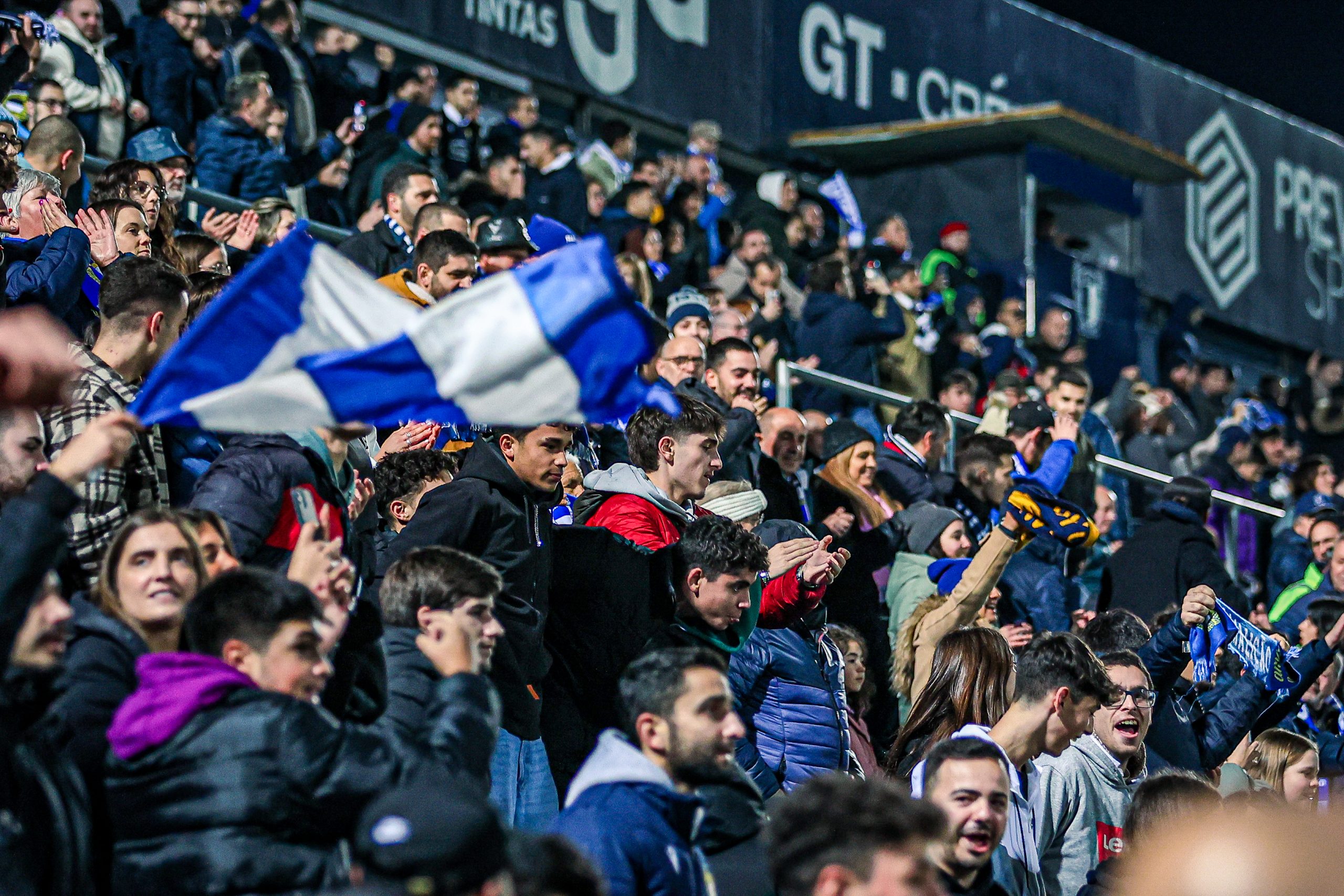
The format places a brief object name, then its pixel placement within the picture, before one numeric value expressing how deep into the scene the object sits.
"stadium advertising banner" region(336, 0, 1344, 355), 16.25
